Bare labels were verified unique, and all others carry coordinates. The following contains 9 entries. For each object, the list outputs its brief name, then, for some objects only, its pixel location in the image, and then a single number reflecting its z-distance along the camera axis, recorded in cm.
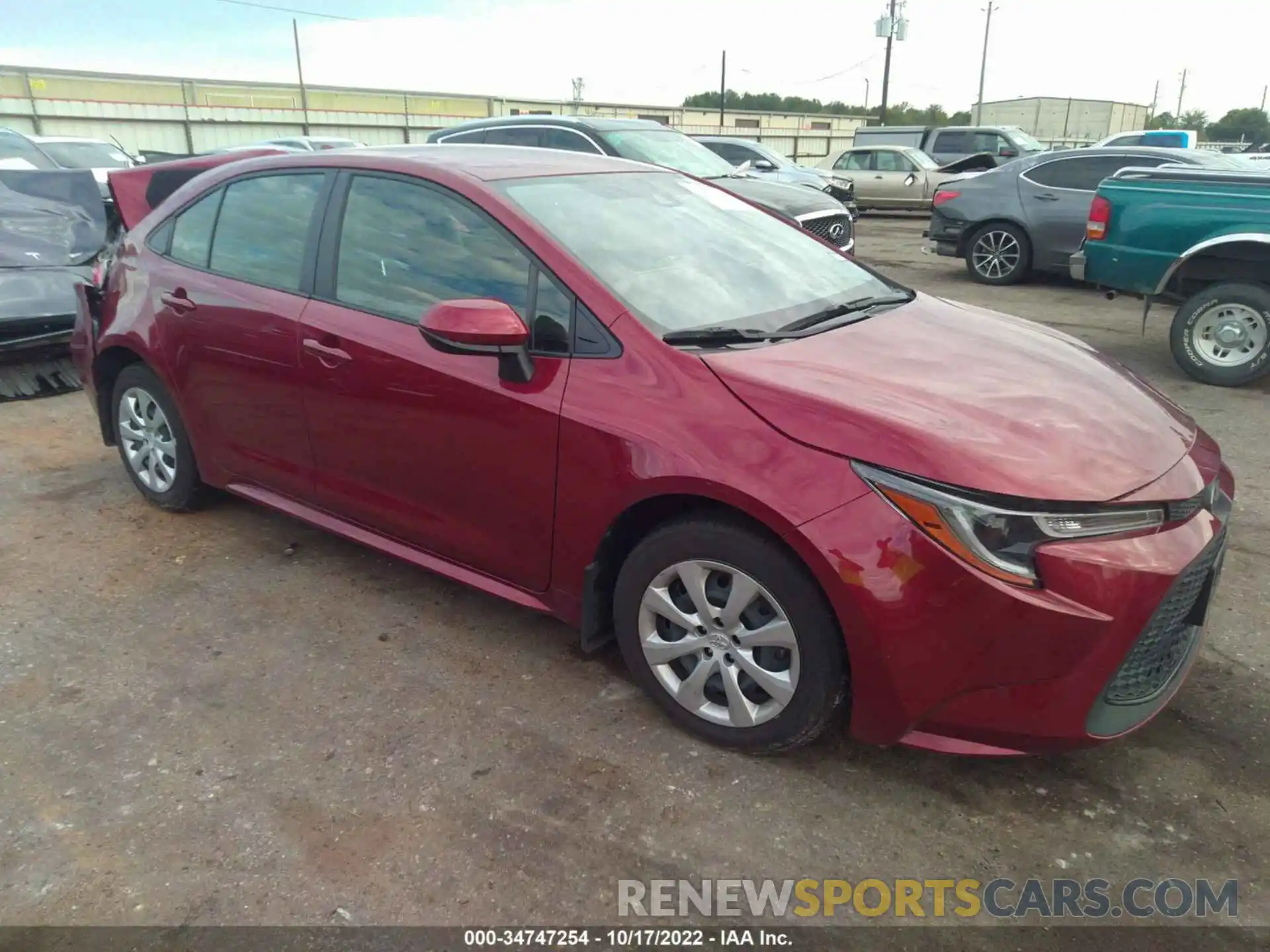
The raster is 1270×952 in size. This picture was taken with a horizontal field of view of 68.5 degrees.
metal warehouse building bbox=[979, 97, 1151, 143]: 4812
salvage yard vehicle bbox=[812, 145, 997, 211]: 1850
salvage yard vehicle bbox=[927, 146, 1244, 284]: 1027
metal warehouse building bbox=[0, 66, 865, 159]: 2573
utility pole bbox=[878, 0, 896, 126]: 4162
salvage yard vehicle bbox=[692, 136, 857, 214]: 1419
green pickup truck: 630
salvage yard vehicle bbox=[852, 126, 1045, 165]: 1953
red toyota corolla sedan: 225
